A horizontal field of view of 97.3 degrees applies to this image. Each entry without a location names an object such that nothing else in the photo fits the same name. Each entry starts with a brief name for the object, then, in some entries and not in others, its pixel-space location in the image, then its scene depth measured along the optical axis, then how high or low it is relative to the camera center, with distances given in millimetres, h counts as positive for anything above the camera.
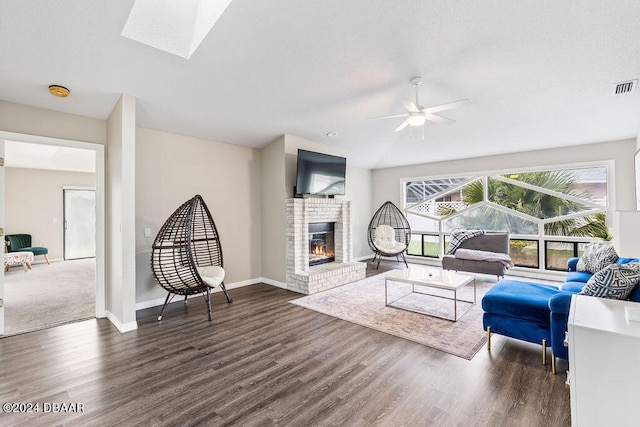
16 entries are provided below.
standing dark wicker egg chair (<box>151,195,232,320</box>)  3559 -587
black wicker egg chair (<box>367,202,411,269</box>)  6328 -443
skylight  2465 +1776
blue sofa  2168 -852
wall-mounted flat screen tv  4828 +743
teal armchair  6695 -663
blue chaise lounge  2207 -880
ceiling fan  3037 +1146
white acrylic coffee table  3469 -874
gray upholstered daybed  4926 -780
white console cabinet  1384 -814
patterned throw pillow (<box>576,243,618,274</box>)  3203 -557
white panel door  7914 -195
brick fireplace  4629 -610
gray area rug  2869 -1279
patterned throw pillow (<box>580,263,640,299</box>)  1945 -495
